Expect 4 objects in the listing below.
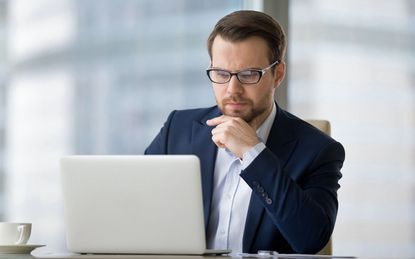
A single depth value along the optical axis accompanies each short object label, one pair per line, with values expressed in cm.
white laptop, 306
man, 374
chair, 444
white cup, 340
